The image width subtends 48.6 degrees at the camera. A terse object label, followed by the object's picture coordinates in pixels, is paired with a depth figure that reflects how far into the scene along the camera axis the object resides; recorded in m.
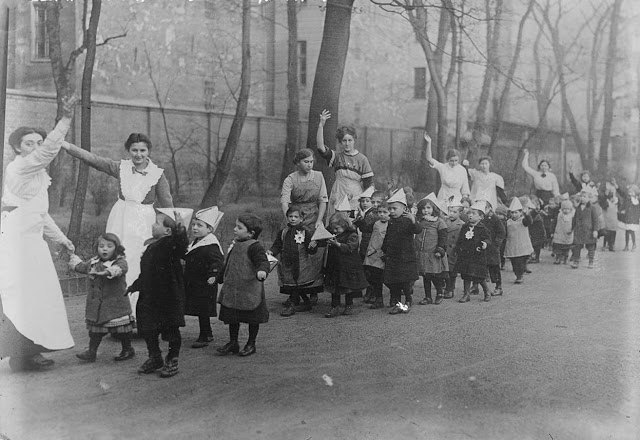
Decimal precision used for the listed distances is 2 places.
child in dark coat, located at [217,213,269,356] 4.68
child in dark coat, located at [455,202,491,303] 6.69
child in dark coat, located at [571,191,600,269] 7.97
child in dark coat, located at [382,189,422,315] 6.16
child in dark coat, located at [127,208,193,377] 4.22
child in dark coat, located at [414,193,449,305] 6.62
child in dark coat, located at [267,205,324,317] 6.00
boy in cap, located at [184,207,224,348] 4.75
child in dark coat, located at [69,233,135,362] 4.21
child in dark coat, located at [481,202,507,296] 6.88
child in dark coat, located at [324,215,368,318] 5.96
